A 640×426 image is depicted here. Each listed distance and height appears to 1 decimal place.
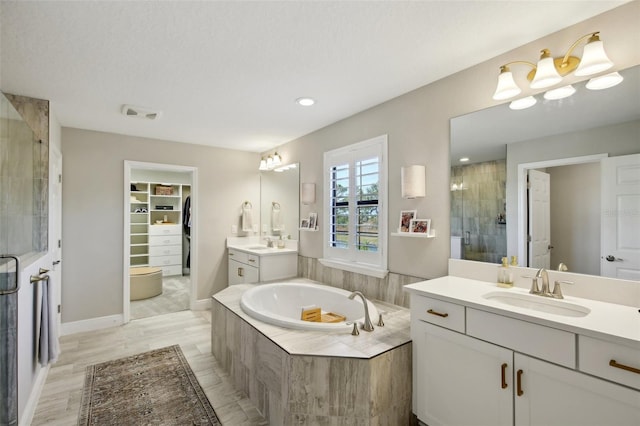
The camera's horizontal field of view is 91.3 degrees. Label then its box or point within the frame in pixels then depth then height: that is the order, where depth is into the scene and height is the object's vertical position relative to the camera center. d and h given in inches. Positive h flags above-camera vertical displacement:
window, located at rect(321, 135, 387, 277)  114.3 +2.9
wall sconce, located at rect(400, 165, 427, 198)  96.7 +10.4
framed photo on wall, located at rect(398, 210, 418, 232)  101.5 -1.5
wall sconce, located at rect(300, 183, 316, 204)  146.7 +9.9
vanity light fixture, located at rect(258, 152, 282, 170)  173.2 +29.8
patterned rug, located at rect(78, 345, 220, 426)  82.9 -54.1
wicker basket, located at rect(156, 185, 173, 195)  257.0 +19.6
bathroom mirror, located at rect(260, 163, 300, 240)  164.9 +7.1
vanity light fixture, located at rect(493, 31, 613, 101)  59.9 +31.1
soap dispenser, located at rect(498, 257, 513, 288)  76.7 -14.9
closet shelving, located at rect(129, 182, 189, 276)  251.6 -12.9
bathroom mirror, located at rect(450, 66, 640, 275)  63.8 +12.4
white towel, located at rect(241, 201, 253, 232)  186.7 -3.7
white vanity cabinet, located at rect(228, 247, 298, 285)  149.8 -25.4
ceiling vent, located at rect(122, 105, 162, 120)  117.3 +39.6
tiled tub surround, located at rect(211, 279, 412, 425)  69.0 -37.4
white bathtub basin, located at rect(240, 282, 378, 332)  110.7 -33.1
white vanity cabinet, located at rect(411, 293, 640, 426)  49.7 -29.6
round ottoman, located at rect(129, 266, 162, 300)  194.5 -44.3
